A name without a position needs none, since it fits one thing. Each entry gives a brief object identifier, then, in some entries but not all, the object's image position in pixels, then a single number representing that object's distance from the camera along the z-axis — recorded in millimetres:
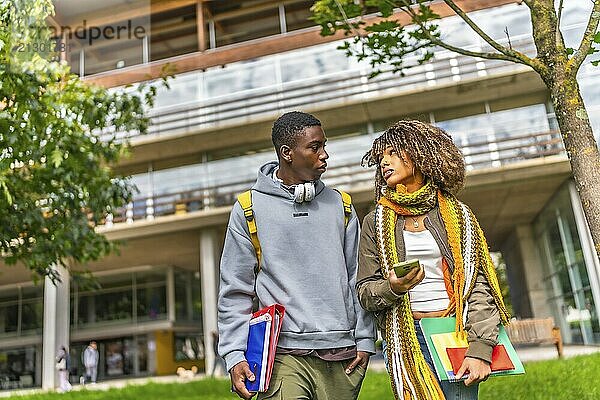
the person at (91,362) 20938
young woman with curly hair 2213
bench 13844
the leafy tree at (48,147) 6738
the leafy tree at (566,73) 3338
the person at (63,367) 19019
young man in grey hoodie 2410
